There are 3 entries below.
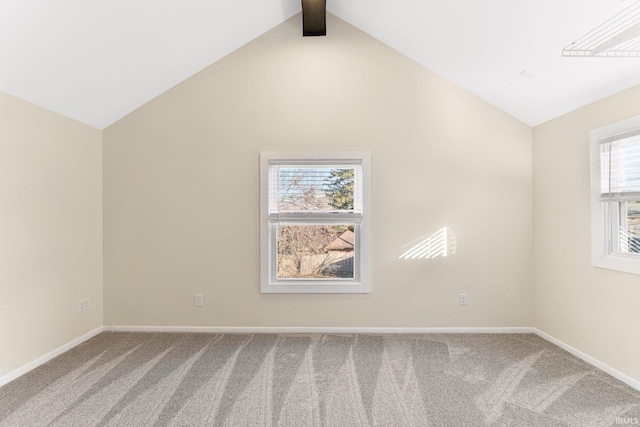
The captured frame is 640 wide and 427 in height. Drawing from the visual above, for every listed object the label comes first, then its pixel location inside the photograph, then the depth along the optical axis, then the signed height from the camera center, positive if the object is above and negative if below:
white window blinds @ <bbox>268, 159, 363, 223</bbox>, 3.68 +0.24
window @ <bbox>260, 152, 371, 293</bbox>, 3.62 -0.09
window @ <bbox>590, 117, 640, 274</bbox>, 2.60 +0.12
